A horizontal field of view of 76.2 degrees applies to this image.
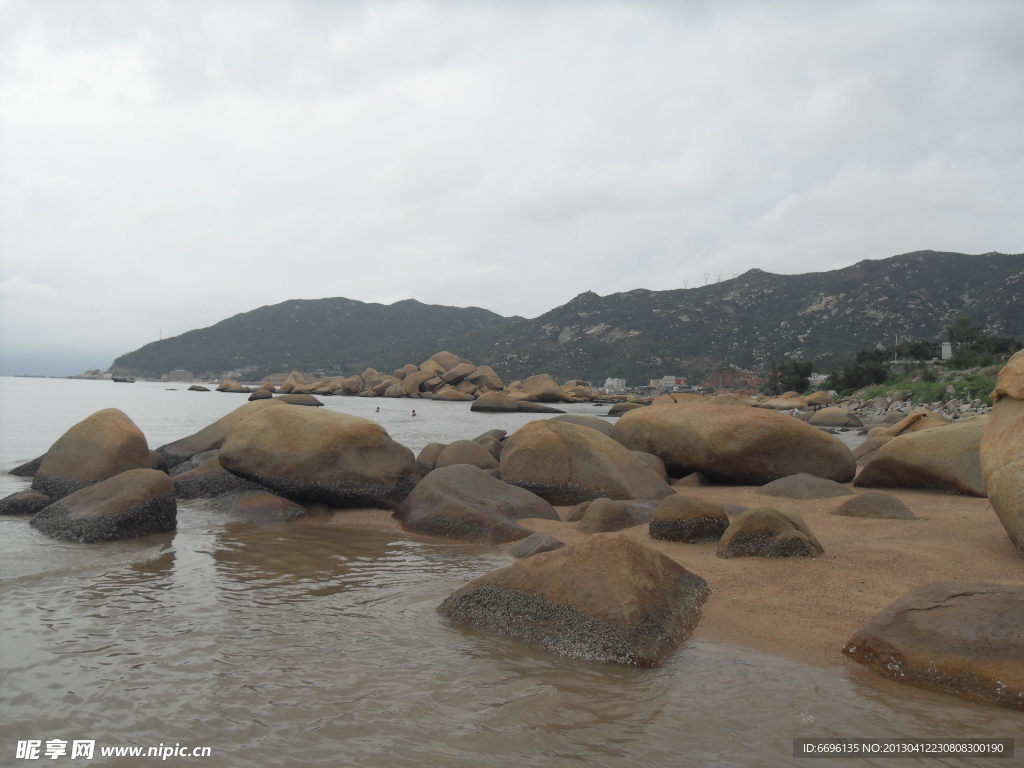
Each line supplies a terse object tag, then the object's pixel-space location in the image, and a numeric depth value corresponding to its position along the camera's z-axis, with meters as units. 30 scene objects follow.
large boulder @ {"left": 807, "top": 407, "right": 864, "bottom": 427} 29.04
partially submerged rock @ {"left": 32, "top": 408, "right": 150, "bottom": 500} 9.88
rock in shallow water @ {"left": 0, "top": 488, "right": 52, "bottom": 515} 9.01
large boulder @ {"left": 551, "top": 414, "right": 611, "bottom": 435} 15.37
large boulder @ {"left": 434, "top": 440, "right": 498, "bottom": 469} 11.67
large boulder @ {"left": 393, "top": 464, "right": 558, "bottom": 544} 7.98
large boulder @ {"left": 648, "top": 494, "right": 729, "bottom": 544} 6.99
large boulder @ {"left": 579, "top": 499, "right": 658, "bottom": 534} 7.91
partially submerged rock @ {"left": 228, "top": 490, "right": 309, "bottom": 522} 9.04
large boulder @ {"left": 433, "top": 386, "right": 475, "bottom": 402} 64.56
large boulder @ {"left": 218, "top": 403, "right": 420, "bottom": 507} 9.38
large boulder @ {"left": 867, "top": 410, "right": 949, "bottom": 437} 11.80
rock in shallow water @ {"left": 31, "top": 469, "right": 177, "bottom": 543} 7.61
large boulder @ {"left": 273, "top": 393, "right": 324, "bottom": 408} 42.34
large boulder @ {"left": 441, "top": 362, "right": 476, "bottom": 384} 68.81
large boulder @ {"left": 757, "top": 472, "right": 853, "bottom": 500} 9.19
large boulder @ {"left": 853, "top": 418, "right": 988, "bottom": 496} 9.14
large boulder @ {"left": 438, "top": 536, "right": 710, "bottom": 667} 4.31
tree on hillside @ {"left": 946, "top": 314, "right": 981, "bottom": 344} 49.81
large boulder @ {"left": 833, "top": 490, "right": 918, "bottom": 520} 7.57
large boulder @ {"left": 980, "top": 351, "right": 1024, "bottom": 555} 5.67
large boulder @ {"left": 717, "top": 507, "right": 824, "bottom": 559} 6.11
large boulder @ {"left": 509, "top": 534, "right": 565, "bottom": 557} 6.80
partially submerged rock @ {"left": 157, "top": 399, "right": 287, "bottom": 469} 13.43
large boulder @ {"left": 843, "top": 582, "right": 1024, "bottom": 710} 3.62
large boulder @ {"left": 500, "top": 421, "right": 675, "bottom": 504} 9.80
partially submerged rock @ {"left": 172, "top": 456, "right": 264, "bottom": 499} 10.49
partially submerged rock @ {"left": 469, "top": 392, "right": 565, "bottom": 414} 47.19
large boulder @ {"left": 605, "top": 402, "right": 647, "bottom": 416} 43.14
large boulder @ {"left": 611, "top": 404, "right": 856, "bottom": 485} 10.78
